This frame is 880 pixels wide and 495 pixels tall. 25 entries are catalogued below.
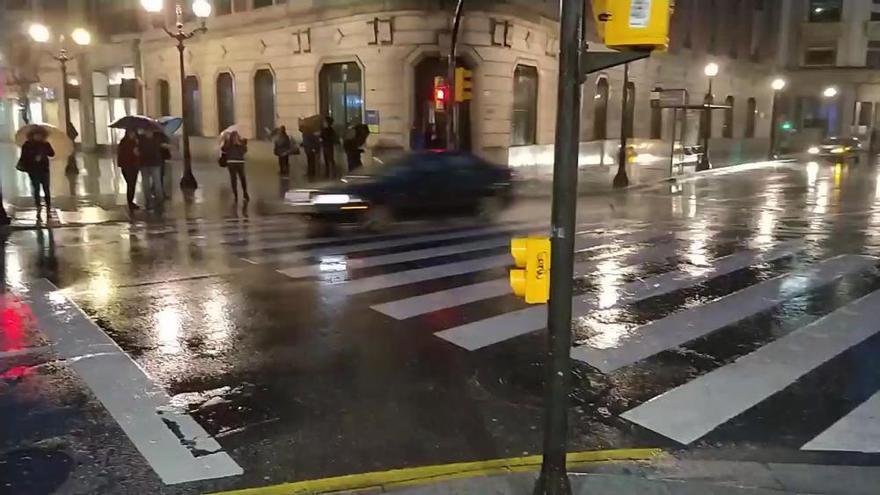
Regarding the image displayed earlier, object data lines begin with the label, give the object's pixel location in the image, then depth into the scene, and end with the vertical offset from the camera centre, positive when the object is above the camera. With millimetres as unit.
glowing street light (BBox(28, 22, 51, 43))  28812 +3342
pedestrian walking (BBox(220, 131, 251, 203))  19594 -744
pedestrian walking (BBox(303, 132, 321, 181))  26953 -826
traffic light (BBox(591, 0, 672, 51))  3736 +503
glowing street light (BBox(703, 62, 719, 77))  34184 +2608
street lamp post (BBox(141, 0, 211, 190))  21812 +2220
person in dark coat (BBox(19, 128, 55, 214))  16516 -802
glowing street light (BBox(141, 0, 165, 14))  21603 +3306
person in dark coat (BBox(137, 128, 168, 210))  18188 -961
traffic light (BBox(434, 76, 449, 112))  22984 +1031
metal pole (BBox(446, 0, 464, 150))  21109 +1019
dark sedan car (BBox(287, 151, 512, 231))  15078 -1292
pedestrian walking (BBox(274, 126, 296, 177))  26203 -742
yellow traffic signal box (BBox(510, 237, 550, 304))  4117 -740
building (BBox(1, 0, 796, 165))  26922 +2225
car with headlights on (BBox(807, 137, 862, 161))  44781 -1117
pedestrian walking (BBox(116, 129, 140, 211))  17969 -835
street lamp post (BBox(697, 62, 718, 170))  33525 +39
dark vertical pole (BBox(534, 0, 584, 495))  3748 -630
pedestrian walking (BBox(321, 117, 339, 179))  26688 -576
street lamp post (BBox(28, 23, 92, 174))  28125 +3137
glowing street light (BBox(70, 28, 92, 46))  29516 +3322
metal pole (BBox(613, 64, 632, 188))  26312 -1086
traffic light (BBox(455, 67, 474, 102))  22188 +1172
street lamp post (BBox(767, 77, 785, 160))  44750 +827
